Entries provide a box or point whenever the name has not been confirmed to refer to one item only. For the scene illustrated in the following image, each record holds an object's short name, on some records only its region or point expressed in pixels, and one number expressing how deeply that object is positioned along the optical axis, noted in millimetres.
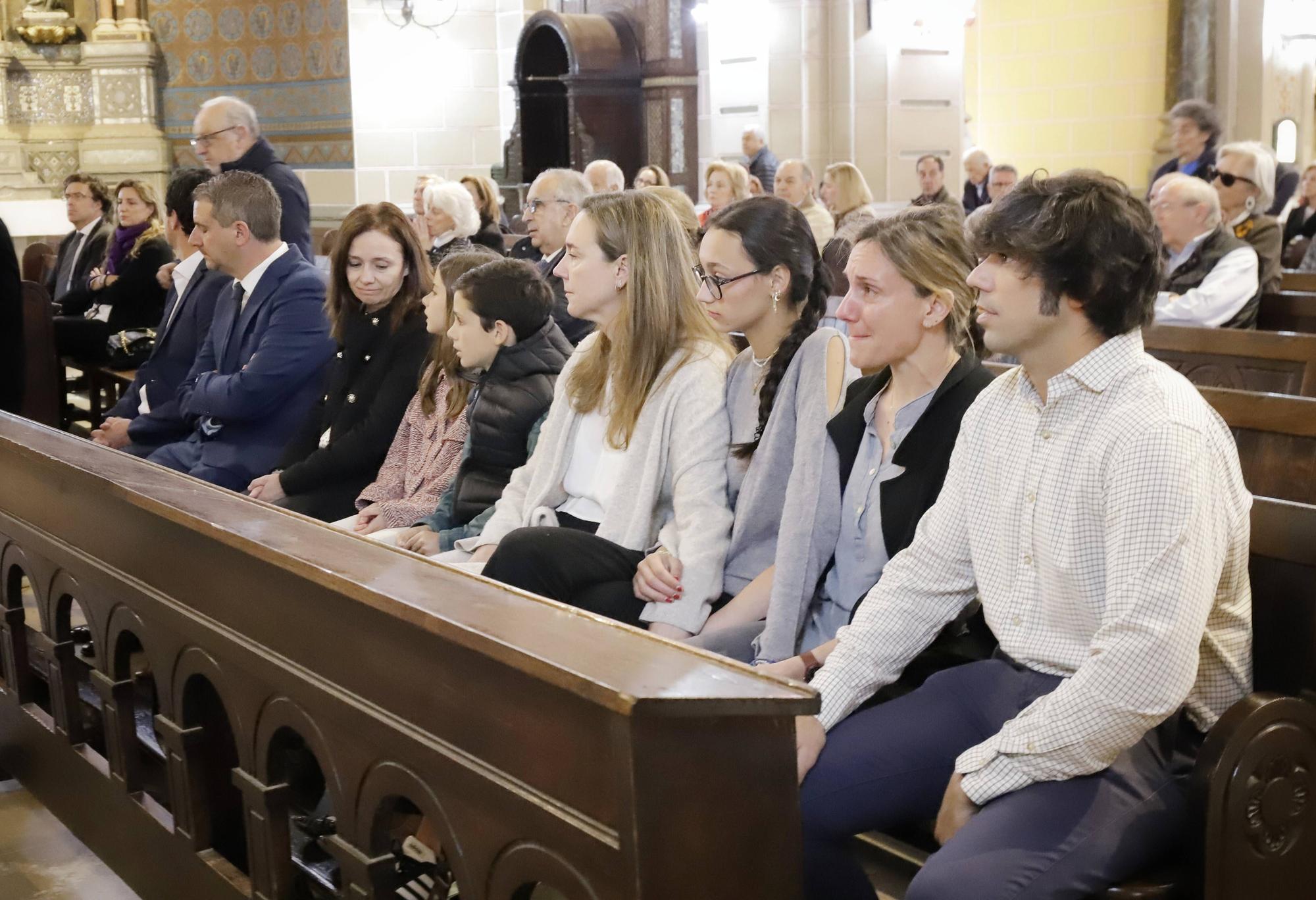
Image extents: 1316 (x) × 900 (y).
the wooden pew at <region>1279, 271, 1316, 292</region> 5652
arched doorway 10414
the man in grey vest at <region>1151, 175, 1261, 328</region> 4730
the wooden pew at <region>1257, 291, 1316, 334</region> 4848
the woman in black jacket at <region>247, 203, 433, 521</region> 3695
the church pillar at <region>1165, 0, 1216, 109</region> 10516
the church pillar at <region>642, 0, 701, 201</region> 10367
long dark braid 2570
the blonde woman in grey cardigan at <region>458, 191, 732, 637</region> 2646
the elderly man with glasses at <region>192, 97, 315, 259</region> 5457
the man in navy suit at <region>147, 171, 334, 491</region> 4004
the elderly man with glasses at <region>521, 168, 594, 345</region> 4898
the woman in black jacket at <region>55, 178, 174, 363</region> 6348
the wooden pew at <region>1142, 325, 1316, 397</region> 3561
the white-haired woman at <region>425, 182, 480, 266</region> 5652
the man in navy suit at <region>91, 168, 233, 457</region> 4445
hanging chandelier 11227
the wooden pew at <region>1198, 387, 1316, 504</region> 2650
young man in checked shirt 1655
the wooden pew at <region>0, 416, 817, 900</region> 1348
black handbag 5895
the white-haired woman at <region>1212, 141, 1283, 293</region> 5598
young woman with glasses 2479
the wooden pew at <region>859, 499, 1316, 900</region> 1599
